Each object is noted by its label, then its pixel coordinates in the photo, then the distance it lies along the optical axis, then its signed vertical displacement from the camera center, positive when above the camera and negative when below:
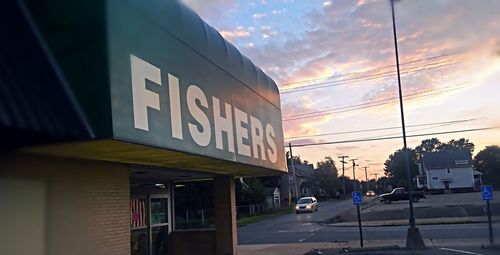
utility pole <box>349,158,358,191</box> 129.54 +3.63
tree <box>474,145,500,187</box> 95.33 +1.82
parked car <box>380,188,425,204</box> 65.40 -2.15
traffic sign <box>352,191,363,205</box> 22.17 -0.70
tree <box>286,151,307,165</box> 143.07 +7.06
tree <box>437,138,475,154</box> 149.35 +9.41
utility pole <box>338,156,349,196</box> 116.99 +2.85
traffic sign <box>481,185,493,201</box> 20.27 -0.76
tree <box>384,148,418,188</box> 125.71 +2.78
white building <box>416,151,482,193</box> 90.56 +0.71
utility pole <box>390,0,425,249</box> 19.78 -2.03
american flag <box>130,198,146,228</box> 13.96 -0.53
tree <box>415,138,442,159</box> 162.50 +10.27
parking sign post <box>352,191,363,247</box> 22.17 -0.70
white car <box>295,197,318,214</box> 56.06 -2.38
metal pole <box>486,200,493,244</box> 19.89 -2.29
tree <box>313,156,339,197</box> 113.75 +0.49
